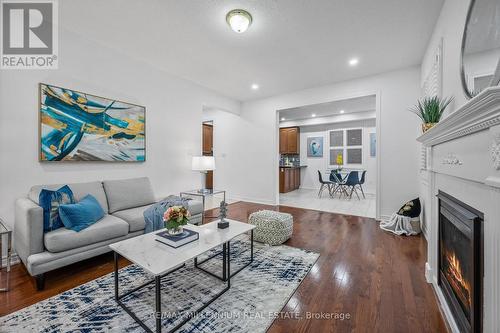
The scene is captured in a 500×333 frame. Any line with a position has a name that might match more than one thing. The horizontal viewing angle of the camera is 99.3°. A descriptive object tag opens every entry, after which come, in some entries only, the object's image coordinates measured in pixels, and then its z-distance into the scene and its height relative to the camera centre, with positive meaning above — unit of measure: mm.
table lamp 4055 +7
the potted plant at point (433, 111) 2105 +544
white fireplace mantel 886 -15
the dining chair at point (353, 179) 6094 -408
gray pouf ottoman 2881 -872
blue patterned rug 1474 -1111
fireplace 1106 -611
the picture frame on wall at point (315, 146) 8078 +712
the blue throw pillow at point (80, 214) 2125 -523
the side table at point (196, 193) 3877 -536
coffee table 1420 -674
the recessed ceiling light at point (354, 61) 3471 +1728
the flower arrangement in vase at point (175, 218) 1786 -457
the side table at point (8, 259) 1887 -891
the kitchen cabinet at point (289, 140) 8023 +942
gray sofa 1909 -676
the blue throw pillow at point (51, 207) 2072 -423
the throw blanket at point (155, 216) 2715 -670
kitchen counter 7238 -52
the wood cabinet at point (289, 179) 7121 -519
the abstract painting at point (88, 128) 2579 +508
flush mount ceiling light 2332 +1628
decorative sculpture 2215 -555
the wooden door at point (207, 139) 7214 +871
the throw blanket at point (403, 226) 3299 -964
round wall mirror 1068 +698
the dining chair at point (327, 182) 6659 -577
